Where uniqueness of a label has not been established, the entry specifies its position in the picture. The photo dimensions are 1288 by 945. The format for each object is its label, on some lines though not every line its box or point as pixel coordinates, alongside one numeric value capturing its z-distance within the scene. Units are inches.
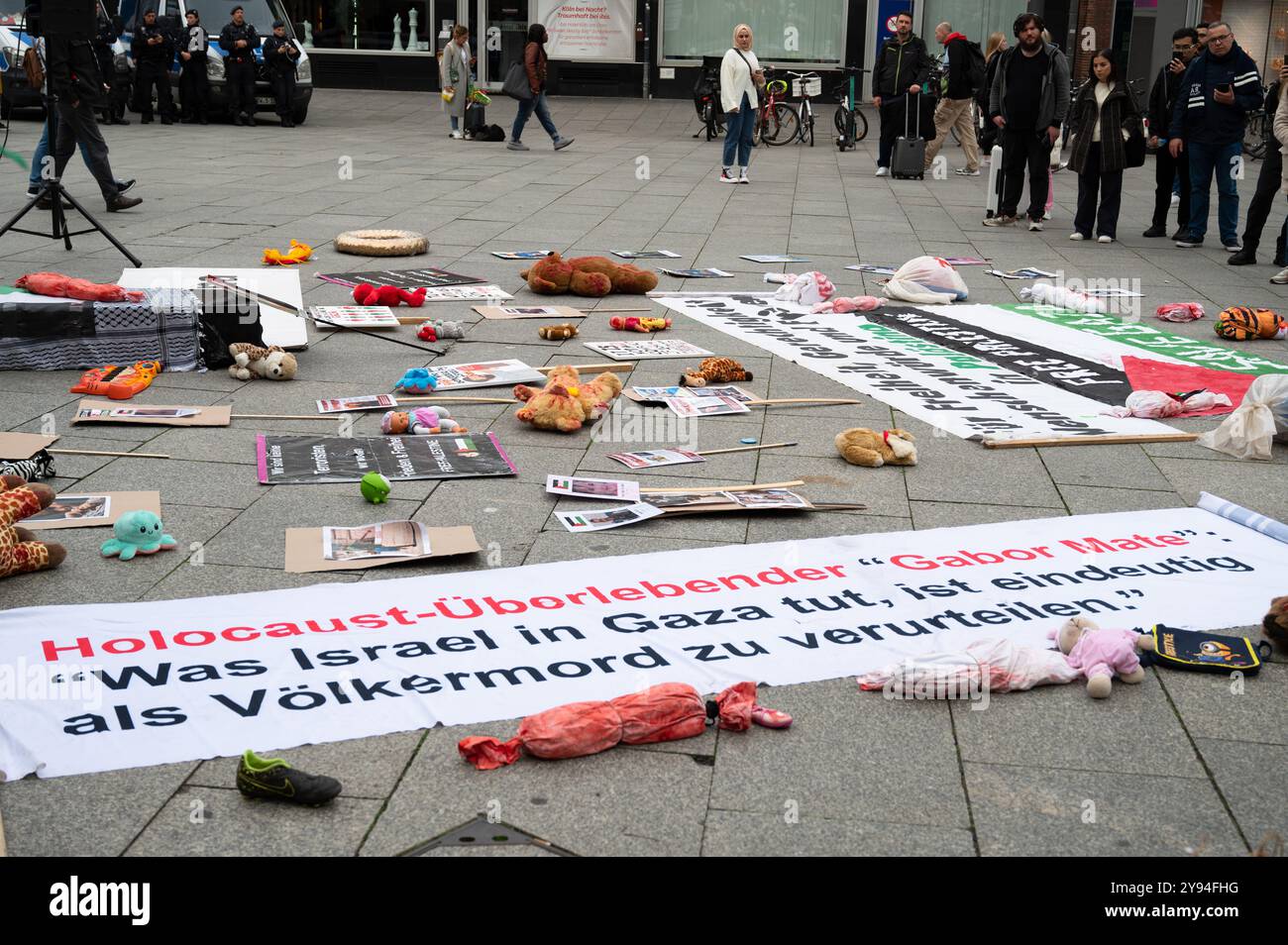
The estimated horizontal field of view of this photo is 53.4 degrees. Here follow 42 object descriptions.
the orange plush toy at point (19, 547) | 152.8
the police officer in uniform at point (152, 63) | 786.2
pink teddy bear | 134.5
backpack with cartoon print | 140.7
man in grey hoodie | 465.7
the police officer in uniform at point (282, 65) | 810.8
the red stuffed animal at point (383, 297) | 317.7
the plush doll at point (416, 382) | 241.4
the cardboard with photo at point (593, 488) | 189.2
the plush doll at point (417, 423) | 217.5
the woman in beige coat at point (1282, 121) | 386.9
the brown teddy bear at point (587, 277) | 339.9
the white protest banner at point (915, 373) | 238.1
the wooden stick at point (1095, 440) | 222.5
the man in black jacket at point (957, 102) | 616.7
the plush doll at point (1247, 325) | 314.8
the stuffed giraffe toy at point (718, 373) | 255.0
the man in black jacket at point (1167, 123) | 470.0
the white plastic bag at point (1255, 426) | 220.8
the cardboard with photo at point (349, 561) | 160.7
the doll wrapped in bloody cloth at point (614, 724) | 118.6
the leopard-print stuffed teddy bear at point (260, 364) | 246.7
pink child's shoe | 126.2
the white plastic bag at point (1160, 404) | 243.9
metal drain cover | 104.0
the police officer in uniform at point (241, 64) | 795.4
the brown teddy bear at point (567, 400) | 221.5
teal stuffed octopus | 161.3
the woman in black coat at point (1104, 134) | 440.8
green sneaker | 109.0
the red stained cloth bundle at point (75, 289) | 261.4
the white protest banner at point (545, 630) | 124.7
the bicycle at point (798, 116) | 820.0
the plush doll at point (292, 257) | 365.1
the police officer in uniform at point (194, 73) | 794.8
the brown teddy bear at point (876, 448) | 209.3
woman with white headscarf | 578.9
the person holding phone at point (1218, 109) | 418.3
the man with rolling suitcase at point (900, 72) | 617.6
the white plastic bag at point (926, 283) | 350.3
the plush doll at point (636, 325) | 302.2
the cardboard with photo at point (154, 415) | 217.2
